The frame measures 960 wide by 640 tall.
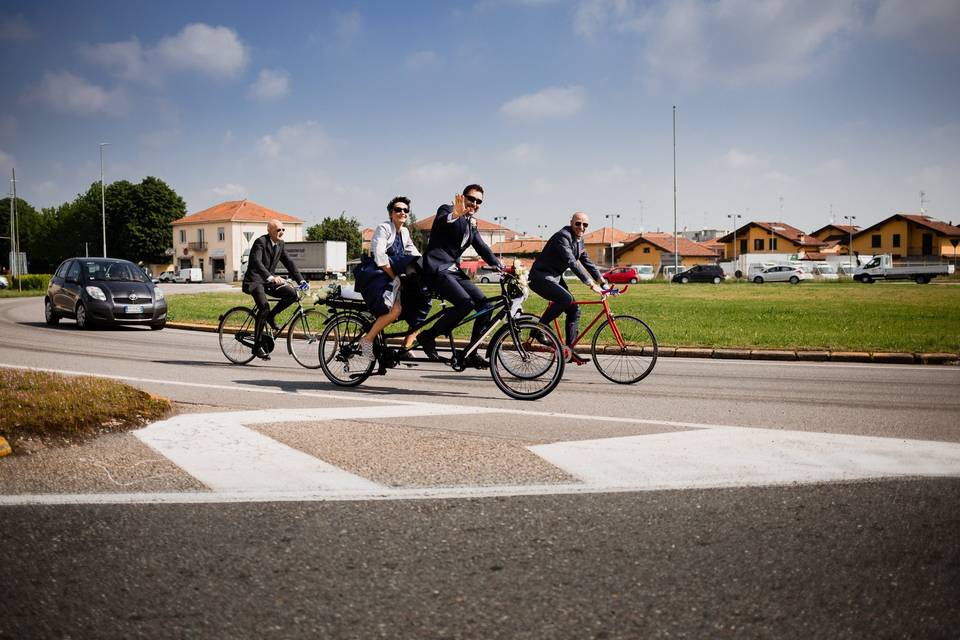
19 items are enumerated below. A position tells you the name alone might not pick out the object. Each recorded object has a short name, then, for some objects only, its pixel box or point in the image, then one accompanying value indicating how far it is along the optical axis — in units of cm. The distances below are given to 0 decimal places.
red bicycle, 914
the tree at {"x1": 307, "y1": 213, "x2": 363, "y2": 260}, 9944
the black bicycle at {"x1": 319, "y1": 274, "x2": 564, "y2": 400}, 775
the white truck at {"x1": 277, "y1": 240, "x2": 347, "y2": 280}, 6569
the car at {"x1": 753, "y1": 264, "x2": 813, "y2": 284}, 6071
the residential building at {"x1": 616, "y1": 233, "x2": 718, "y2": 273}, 9944
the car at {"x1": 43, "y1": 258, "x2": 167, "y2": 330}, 1653
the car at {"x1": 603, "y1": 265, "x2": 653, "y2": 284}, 6456
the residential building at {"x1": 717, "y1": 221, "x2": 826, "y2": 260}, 9538
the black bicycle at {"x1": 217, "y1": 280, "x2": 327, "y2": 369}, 999
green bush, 4572
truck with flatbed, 5497
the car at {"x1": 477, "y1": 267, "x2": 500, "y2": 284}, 6258
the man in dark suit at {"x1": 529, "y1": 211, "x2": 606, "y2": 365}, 956
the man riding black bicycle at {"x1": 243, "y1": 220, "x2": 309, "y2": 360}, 1070
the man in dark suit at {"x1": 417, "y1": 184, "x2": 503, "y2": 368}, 792
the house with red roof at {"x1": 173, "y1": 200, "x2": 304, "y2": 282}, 9438
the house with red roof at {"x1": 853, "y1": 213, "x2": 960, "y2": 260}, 8831
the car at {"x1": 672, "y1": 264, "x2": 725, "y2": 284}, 6341
